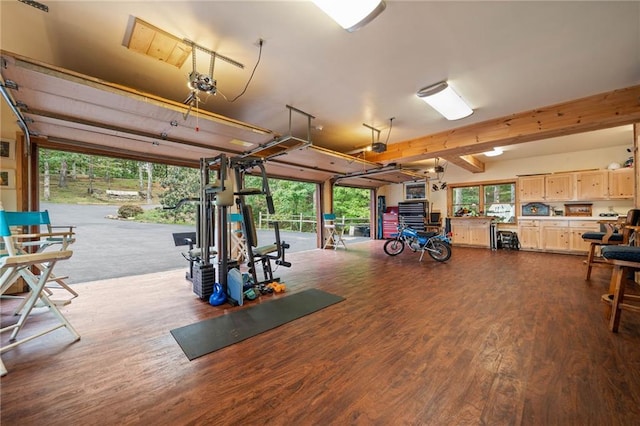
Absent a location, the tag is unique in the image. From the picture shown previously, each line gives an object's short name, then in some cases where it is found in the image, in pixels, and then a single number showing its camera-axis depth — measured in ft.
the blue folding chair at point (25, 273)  5.79
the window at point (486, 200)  24.81
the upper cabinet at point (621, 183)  18.26
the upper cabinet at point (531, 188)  22.18
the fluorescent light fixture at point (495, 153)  19.25
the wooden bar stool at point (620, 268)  7.03
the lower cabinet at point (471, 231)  24.81
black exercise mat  6.81
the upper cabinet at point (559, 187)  20.72
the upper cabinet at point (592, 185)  19.21
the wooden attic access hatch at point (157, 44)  6.32
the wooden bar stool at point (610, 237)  10.50
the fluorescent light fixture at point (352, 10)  5.34
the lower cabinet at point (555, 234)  20.02
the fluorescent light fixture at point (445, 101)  9.25
